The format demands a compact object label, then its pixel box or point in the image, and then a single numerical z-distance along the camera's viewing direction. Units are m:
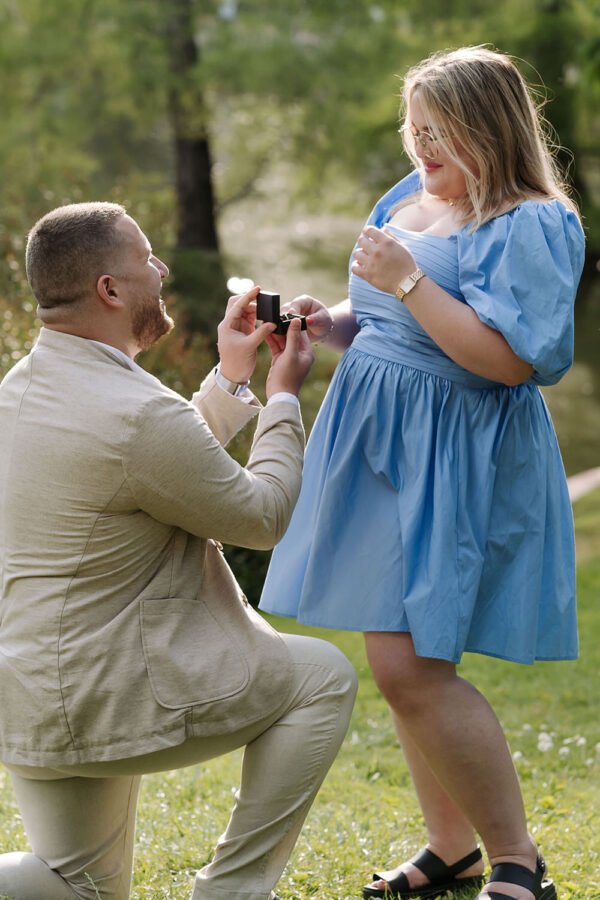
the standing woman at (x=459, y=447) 5.14
